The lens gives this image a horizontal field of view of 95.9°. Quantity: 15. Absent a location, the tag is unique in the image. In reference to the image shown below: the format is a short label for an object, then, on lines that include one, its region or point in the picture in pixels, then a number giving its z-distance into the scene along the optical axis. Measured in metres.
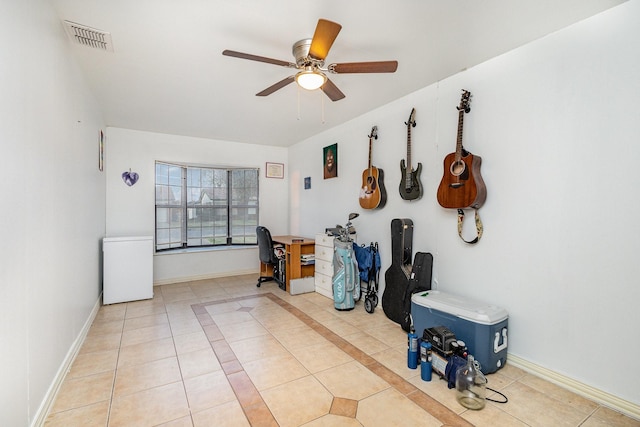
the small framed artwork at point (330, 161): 4.48
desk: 4.36
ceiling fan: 1.84
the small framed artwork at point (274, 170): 5.87
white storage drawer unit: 4.05
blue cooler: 2.20
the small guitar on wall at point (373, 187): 3.62
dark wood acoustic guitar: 2.50
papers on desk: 4.46
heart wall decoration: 4.58
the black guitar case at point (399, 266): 3.12
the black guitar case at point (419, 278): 2.96
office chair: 4.51
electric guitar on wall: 3.16
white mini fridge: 3.83
